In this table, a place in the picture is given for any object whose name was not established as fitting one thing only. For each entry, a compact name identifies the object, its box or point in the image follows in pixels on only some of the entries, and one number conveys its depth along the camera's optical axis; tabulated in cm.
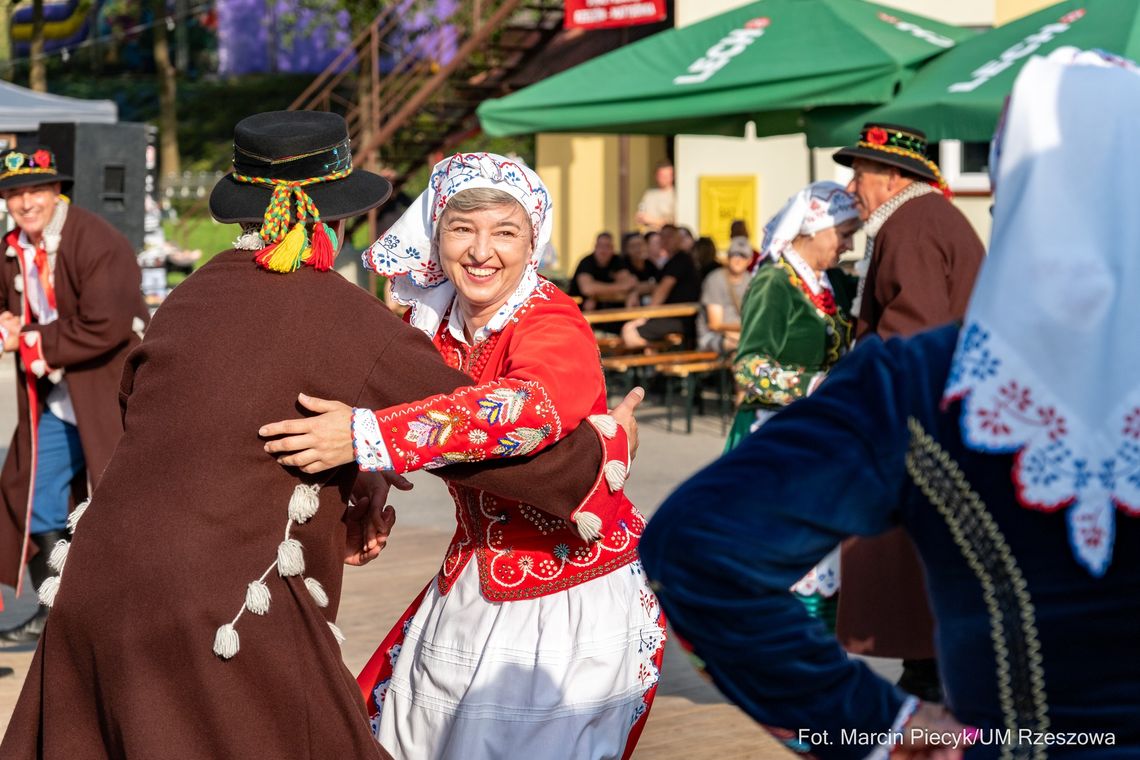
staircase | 1984
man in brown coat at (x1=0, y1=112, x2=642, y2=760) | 259
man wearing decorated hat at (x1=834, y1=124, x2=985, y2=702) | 501
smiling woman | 315
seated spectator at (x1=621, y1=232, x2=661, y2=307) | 1366
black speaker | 1066
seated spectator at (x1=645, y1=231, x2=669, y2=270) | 1417
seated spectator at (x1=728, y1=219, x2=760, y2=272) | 1315
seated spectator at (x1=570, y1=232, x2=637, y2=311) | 1387
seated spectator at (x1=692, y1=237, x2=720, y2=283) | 1318
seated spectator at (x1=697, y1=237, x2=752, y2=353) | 1188
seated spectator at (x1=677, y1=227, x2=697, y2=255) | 1371
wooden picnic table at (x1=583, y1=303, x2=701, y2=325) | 1209
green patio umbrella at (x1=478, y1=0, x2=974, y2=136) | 938
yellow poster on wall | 1595
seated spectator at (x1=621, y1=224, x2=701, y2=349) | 1220
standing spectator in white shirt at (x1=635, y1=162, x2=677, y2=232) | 1622
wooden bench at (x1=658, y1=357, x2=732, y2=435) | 1140
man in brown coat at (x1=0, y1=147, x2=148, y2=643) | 600
